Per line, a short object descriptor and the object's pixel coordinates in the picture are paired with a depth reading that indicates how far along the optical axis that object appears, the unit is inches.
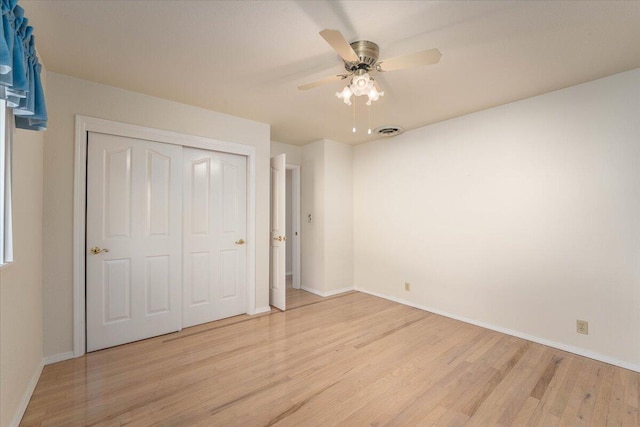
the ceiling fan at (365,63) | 64.4
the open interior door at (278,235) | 144.3
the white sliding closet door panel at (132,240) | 100.7
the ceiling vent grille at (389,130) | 144.6
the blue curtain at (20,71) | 46.9
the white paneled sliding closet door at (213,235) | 122.6
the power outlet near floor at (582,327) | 98.3
